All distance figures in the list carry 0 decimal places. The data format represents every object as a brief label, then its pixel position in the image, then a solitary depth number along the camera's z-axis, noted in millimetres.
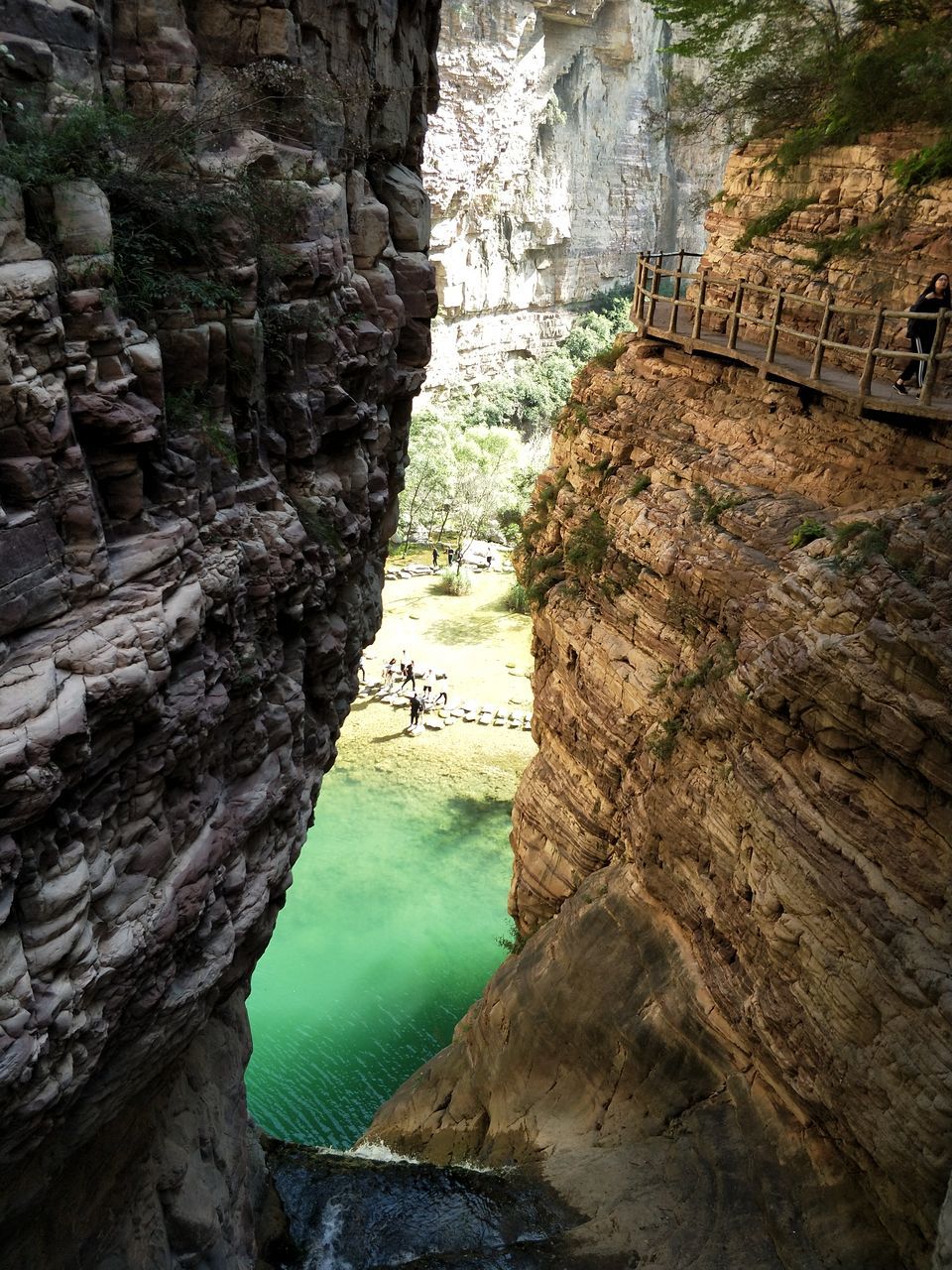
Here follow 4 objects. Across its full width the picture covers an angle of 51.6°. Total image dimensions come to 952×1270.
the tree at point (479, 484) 41625
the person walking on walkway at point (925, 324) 11602
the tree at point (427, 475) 41344
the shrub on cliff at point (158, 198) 7258
